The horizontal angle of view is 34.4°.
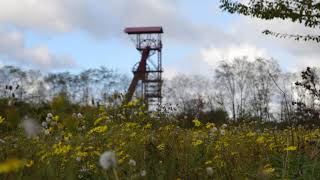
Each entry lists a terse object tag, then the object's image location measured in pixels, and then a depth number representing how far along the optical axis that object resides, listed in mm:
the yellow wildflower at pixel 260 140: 5125
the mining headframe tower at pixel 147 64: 42594
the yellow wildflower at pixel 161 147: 4327
